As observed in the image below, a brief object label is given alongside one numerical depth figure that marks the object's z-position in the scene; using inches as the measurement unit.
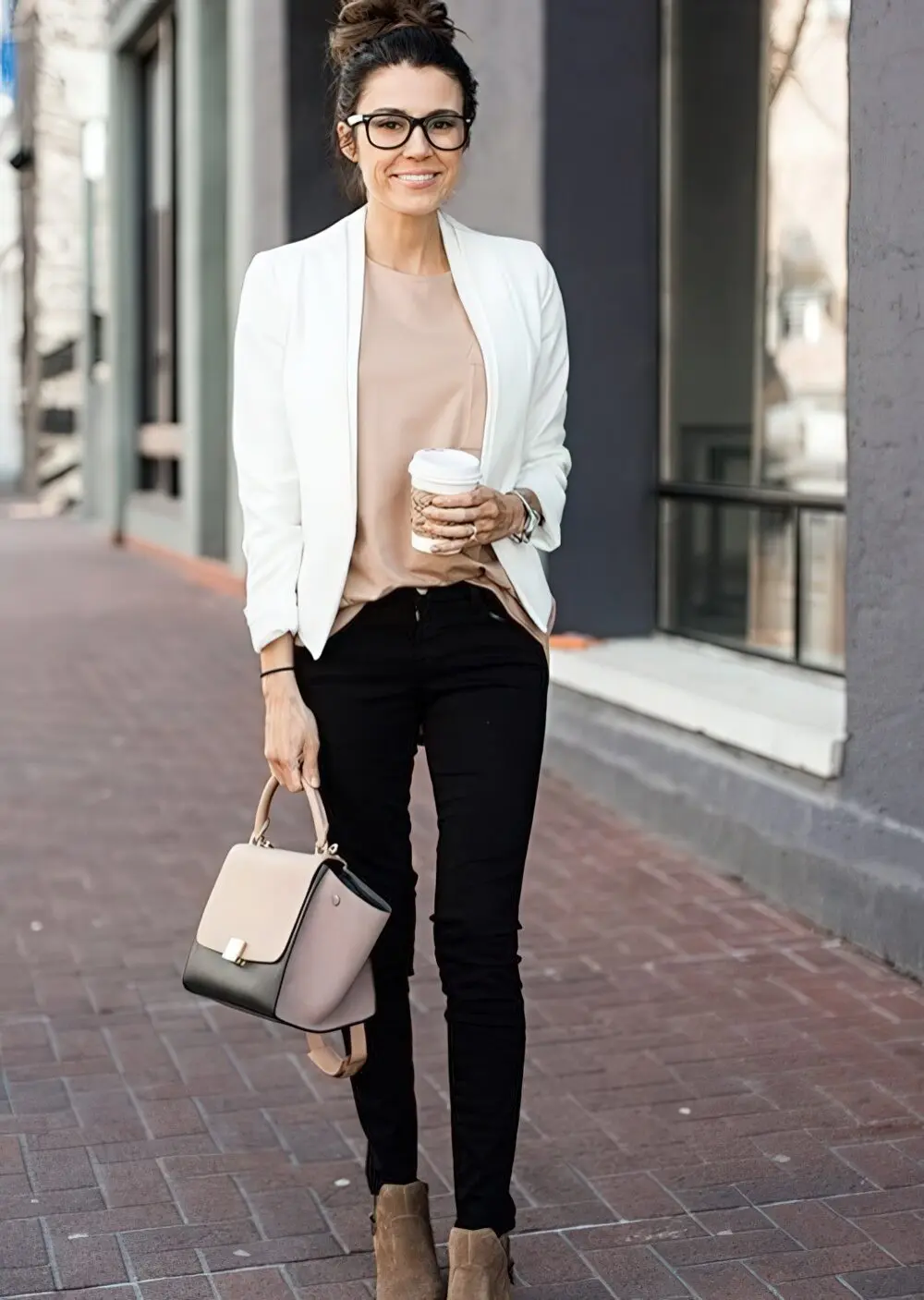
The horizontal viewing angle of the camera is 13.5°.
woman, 241.7
